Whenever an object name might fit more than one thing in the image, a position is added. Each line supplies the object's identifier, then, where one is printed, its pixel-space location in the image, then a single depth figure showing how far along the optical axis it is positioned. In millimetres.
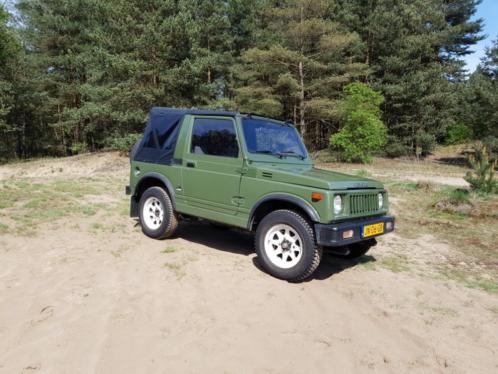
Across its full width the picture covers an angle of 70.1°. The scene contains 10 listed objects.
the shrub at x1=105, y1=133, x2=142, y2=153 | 19156
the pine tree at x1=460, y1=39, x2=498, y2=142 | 24234
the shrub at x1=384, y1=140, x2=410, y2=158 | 27562
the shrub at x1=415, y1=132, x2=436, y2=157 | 27766
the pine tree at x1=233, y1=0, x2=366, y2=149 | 20859
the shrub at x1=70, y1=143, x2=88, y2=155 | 29970
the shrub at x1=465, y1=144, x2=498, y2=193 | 10008
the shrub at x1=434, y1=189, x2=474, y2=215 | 8453
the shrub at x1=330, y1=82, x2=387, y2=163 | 20219
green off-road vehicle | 4102
